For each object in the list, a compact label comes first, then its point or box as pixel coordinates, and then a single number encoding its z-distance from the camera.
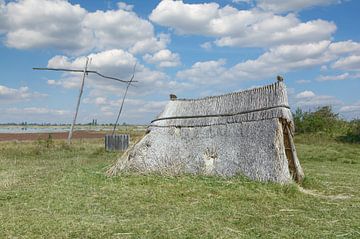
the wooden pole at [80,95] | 28.31
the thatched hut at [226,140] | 11.05
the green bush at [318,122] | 37.81
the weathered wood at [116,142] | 24.70
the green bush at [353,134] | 32.38
